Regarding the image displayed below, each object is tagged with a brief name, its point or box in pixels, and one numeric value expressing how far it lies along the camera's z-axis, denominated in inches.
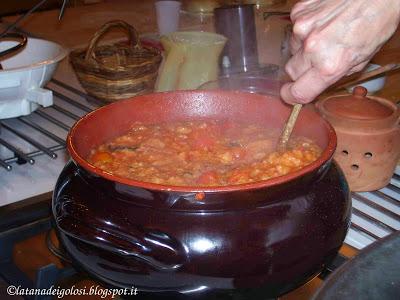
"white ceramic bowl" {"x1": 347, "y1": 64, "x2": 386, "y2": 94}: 61.2
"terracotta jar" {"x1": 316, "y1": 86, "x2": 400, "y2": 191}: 41.5
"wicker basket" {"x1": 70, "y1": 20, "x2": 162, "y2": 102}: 53.9
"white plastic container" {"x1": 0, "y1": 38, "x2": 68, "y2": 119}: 49.4
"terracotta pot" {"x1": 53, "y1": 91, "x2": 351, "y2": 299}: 25.4
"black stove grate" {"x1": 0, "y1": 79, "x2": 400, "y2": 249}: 39.2
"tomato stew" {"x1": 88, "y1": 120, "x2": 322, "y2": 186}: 31.5
